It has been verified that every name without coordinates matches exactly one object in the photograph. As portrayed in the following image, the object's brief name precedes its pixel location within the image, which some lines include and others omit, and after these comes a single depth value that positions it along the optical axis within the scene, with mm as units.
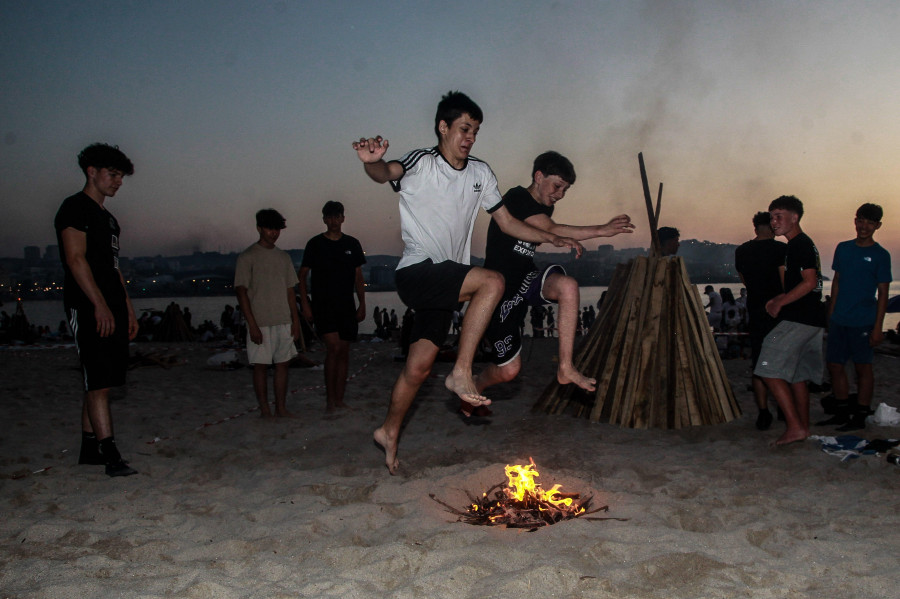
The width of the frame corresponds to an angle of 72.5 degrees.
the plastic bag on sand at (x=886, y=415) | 5129
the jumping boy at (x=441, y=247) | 3441
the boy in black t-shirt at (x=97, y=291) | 3951
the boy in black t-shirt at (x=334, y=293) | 6027
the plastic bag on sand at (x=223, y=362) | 9820
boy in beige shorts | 5770
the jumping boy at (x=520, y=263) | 4332
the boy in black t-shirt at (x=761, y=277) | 5332
